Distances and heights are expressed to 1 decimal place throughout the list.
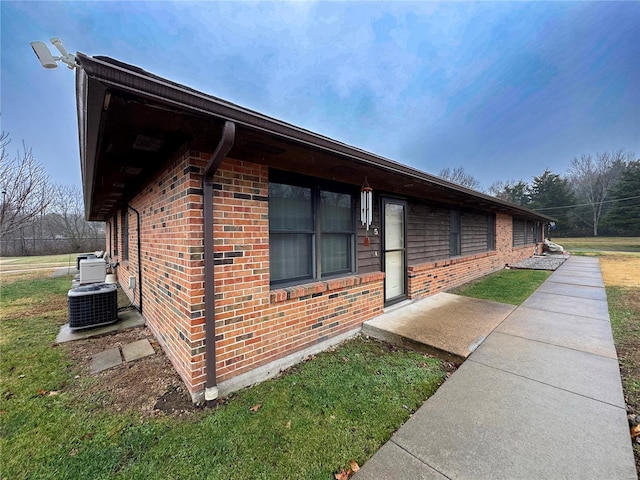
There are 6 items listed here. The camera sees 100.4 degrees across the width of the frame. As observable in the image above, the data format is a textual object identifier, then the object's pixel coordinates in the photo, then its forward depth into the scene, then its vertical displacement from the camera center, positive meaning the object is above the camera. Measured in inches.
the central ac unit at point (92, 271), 279.9 -34.5
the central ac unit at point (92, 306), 159.3 -41.6
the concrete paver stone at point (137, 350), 128.5 -56.7
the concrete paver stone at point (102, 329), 152.3 -55.8
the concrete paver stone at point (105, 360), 118.7 -57.2
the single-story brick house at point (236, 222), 76.4 +7.0
